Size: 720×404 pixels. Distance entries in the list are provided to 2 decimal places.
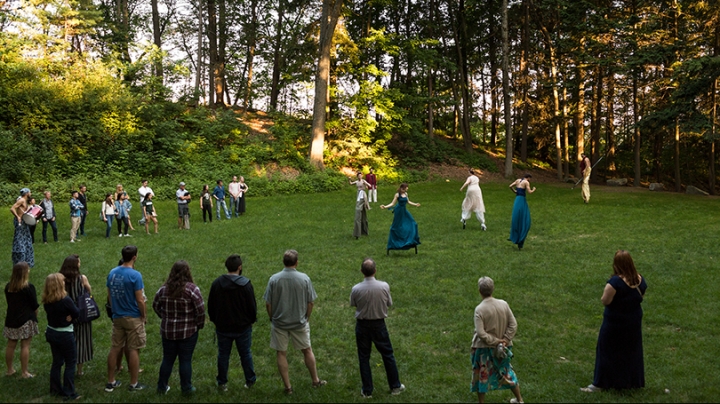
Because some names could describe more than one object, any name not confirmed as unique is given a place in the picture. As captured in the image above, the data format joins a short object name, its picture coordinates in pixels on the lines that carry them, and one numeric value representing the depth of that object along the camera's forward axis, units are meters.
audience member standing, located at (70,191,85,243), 16.88
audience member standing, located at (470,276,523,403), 5.73
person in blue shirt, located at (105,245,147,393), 6.30
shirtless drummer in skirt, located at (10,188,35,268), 12.43
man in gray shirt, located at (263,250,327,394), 6.39
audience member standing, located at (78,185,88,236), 17.73
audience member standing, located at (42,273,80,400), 6.02
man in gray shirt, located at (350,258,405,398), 6.28
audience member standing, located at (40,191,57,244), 16.47
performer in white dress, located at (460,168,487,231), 17.92
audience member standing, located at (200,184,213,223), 20.55
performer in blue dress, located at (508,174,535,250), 14.40
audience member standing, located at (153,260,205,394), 6.04
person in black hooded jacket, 6.20
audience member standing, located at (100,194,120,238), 17.80
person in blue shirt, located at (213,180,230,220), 21.70
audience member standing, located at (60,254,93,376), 6.47
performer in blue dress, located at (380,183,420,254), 14.28
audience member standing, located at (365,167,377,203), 26.26
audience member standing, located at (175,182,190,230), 18.86
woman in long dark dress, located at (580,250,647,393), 6.08
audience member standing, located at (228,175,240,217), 22.19
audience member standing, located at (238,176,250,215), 22.30
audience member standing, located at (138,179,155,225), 18.64
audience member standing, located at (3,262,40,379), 6.38
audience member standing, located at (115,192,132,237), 17.91
